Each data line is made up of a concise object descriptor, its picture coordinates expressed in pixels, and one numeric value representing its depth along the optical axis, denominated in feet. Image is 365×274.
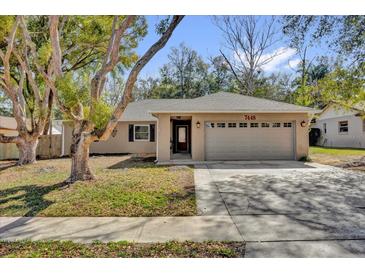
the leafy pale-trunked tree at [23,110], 40.96
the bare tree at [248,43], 87.25
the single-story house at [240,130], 43.80
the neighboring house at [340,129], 69.00
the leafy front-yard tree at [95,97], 24.64
